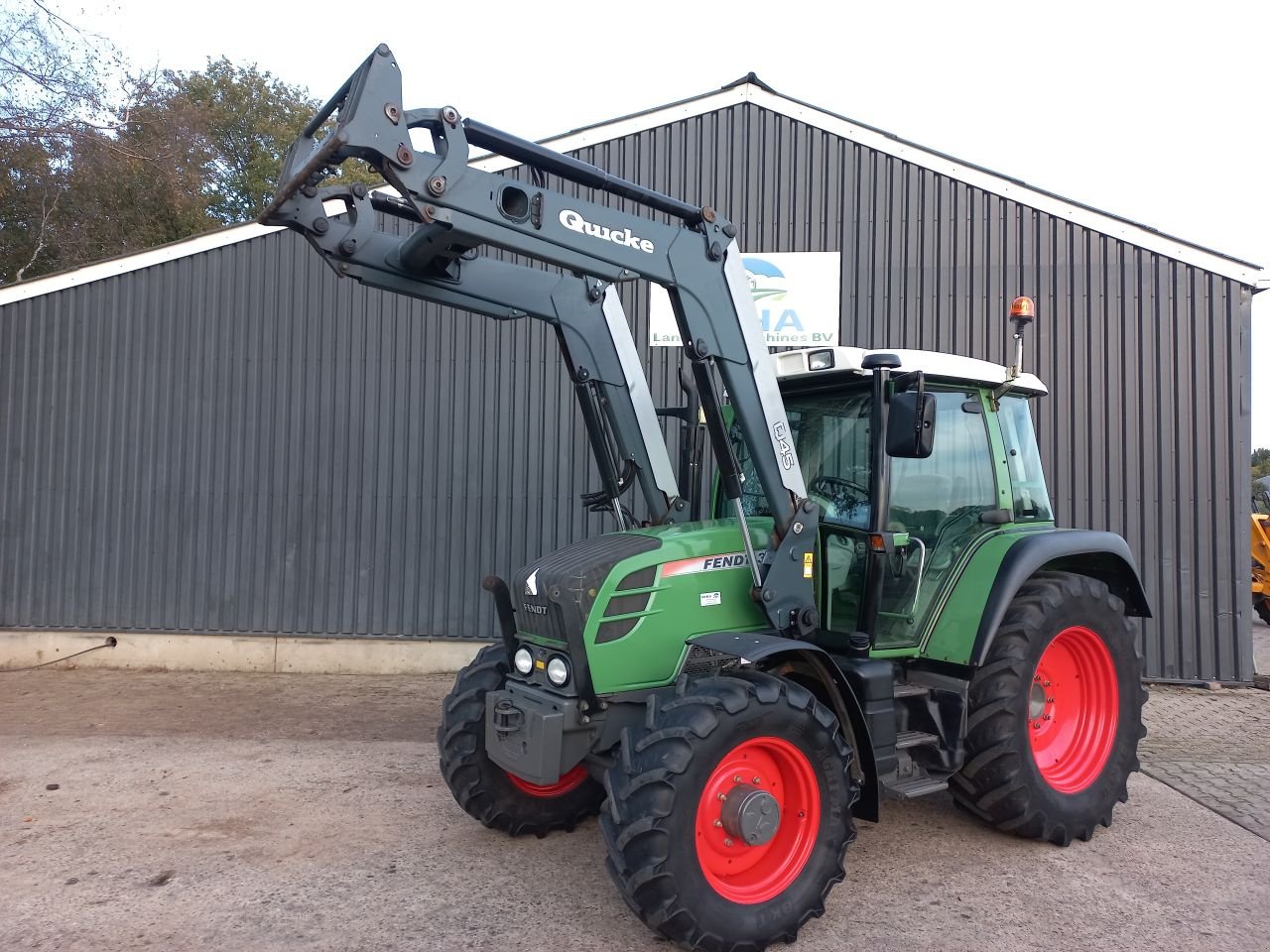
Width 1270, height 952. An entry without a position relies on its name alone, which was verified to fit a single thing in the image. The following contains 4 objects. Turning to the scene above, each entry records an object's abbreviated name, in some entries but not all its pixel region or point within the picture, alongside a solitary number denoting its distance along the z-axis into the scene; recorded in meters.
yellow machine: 12.48
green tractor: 3.06
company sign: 7.98
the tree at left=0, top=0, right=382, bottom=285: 10.47
